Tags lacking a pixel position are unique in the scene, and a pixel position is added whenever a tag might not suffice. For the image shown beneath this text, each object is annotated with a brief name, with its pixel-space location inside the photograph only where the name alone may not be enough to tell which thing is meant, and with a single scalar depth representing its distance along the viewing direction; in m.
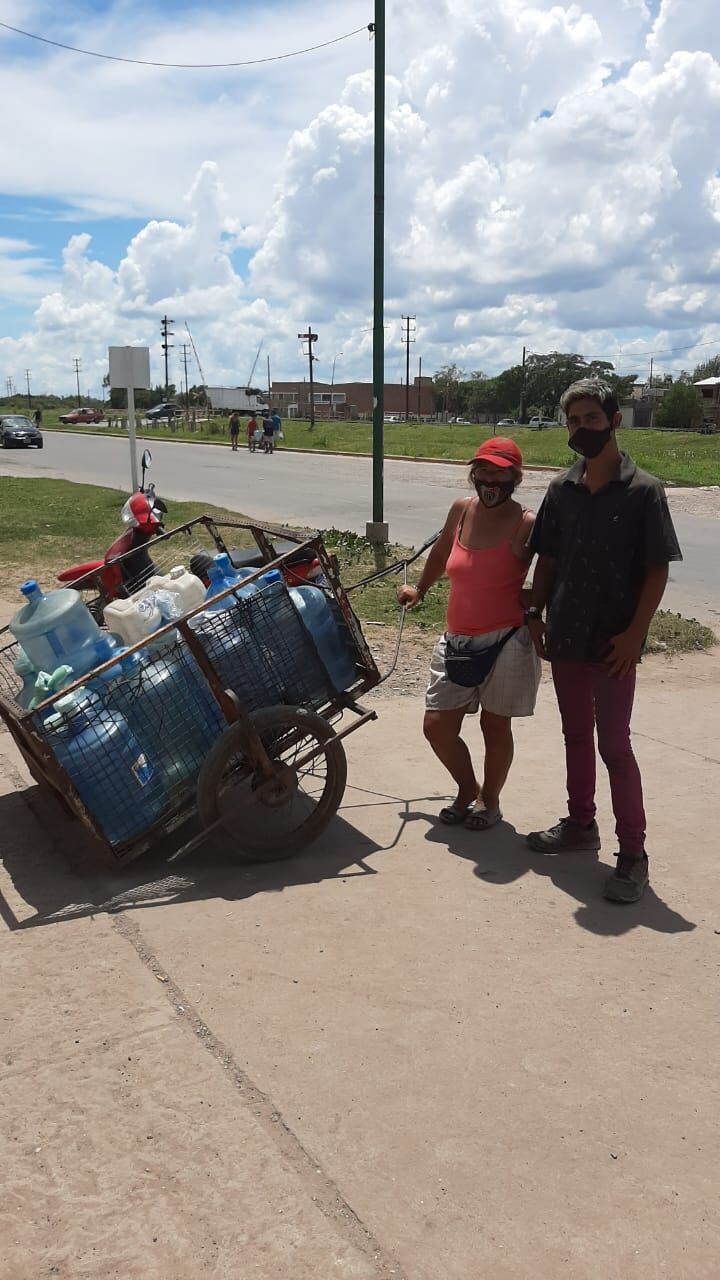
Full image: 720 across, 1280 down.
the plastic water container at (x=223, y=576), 4.40
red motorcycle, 5.36
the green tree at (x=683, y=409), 74.94
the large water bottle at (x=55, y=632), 4.00
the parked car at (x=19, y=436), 40.00
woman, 4.05
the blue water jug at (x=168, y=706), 3.79
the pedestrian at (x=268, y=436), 36.12
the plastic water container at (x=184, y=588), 4.26
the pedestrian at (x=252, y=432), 36.56
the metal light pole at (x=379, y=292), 10.87
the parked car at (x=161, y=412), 69.06
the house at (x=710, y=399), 76.44
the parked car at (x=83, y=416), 75.81
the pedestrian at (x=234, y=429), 36.72
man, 3.63
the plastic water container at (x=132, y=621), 4.07
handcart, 3.77
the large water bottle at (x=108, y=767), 3.72
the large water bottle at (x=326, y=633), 4.13
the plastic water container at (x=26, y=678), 4.06
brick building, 116.94
